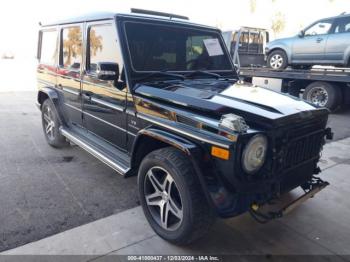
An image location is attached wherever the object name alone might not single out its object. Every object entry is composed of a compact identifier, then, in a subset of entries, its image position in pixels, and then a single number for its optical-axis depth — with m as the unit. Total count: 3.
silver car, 8.85
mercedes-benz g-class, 2.48
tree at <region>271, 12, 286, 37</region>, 32.28
